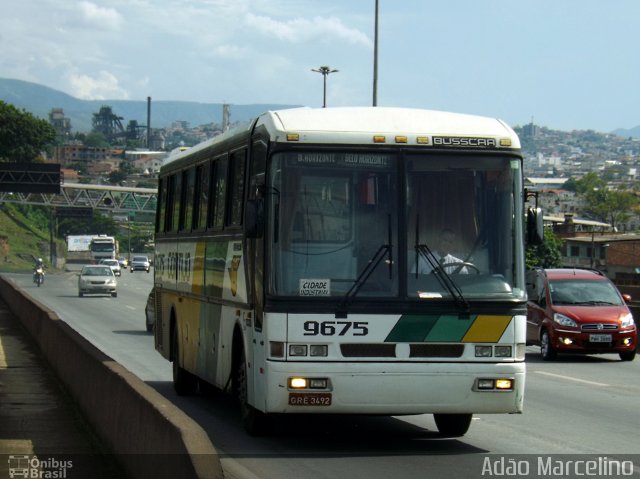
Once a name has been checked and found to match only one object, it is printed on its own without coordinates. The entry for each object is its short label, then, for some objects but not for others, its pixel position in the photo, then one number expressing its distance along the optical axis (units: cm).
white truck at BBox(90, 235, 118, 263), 12525
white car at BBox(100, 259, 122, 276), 10562
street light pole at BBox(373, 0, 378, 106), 4481
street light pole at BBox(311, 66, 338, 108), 6075
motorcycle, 7674
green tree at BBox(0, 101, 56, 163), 13012
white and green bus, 1188
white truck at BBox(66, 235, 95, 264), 14912
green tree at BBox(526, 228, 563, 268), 11878
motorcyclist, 7708
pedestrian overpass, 14275
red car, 2544
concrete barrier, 754
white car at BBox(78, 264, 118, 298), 6253
